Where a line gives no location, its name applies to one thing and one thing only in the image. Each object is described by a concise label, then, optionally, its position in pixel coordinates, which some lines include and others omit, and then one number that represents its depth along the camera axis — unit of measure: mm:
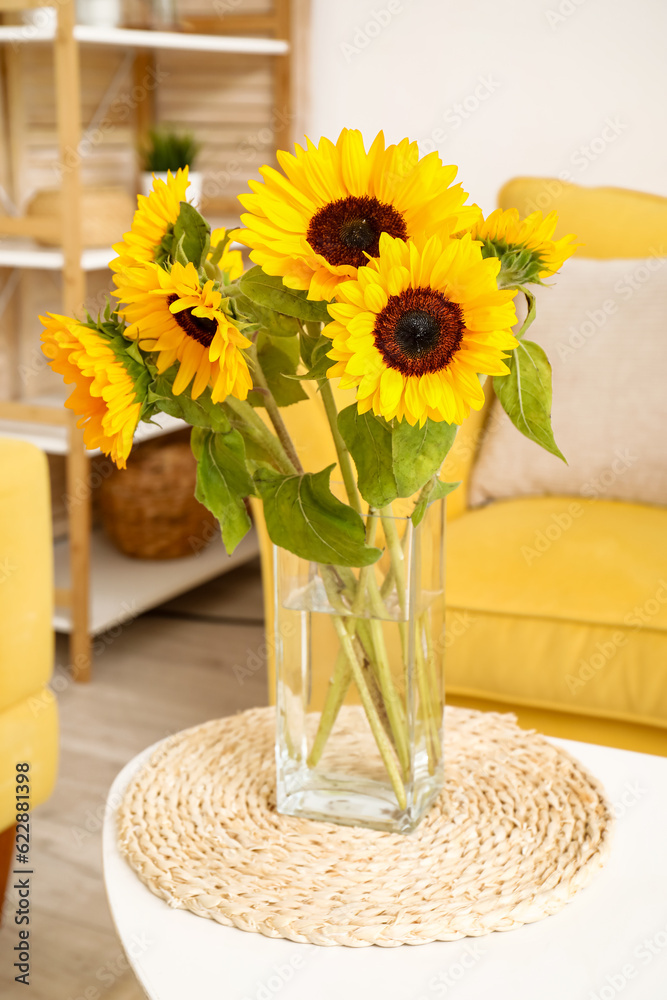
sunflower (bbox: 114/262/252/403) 564
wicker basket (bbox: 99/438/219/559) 2201
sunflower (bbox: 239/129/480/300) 573
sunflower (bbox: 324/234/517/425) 550
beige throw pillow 1528
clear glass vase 723
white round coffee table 599
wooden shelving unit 1787
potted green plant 2105
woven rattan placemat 660
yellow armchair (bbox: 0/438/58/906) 1190
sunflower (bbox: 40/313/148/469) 593
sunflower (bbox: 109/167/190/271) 629
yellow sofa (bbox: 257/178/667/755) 1288
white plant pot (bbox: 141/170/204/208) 2109
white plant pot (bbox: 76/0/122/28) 1926
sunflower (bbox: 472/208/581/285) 638
